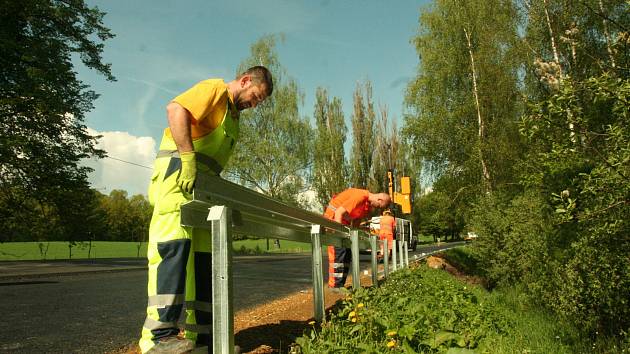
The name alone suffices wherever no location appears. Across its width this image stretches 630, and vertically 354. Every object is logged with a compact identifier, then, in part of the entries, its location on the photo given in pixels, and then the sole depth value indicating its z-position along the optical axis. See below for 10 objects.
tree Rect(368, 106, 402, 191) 31.67
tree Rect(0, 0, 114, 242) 18.58
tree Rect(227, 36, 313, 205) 33.38
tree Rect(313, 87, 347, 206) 33.75
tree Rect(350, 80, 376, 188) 32.44
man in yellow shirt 2.52
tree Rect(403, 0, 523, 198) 18.62
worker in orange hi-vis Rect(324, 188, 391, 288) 7.09
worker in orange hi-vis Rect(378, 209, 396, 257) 13.34
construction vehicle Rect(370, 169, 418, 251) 18.56
